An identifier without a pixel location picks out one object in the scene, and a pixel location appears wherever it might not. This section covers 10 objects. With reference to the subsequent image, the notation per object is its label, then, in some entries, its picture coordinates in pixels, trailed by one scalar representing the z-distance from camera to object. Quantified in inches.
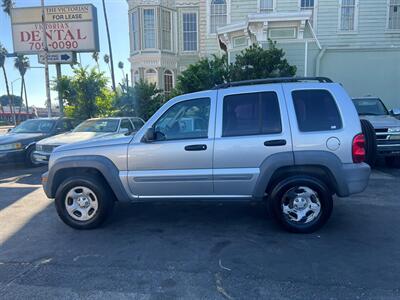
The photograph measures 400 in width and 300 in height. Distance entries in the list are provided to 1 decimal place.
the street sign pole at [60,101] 627.2
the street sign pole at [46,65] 617.0
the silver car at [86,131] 326.6
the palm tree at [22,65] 2393.0
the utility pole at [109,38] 997.8
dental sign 691.4
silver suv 153.5
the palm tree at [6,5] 1628.9
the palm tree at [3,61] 1965.4
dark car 348.5
